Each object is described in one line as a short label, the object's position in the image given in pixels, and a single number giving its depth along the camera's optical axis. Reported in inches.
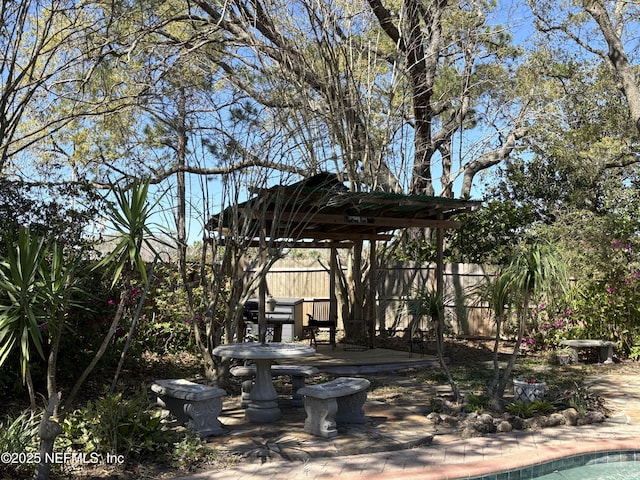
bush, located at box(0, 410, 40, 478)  167.2
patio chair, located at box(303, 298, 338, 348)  462.3
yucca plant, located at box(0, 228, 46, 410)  161.7
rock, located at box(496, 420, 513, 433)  230.5
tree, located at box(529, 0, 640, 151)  515.8
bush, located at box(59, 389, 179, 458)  186.2
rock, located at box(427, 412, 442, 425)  241.4
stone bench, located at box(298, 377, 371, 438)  215.2
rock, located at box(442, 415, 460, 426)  240.5
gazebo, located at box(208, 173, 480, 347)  327.0
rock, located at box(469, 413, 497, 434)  229.1
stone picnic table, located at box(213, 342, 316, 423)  234.1
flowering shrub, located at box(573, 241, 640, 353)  431.8
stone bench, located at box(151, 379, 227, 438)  213.3
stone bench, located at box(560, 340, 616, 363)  410.6
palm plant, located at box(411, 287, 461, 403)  260.5
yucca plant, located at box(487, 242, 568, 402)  236.7
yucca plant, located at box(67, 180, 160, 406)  175.8
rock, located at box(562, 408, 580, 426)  242.2
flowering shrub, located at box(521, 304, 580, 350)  449.1
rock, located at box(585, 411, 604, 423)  245.4
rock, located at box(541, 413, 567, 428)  238.5
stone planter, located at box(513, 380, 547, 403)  255.6
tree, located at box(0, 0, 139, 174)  275.0
